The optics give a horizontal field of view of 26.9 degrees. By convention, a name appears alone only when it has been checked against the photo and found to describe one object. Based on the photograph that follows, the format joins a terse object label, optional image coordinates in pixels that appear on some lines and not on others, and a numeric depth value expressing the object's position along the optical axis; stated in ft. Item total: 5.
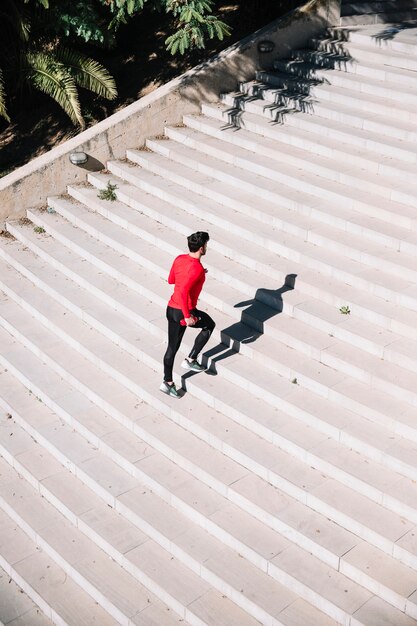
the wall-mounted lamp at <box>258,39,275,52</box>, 45.78
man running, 28.53
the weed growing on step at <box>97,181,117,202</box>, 41.81
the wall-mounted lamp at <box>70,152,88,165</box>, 42.51
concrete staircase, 25.21
